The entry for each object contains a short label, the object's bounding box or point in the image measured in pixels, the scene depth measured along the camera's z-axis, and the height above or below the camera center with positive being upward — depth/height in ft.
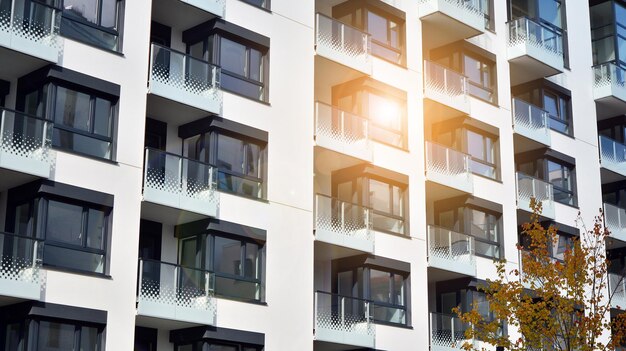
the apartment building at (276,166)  80.18 +24.66
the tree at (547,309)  87.71 +10.27
